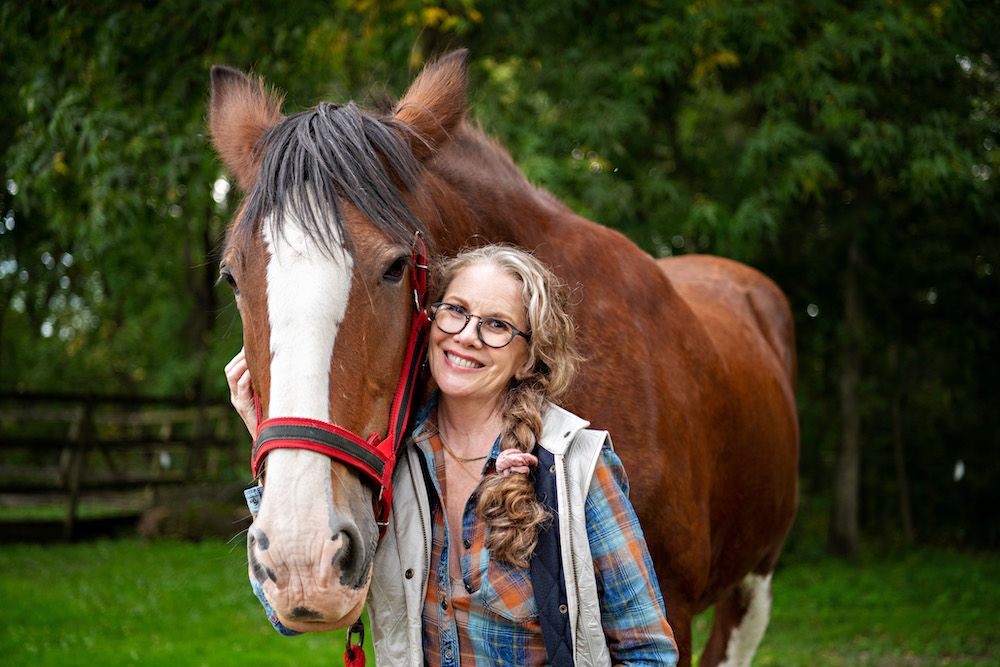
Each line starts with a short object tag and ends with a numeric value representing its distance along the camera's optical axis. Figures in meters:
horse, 1.62
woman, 1.80
